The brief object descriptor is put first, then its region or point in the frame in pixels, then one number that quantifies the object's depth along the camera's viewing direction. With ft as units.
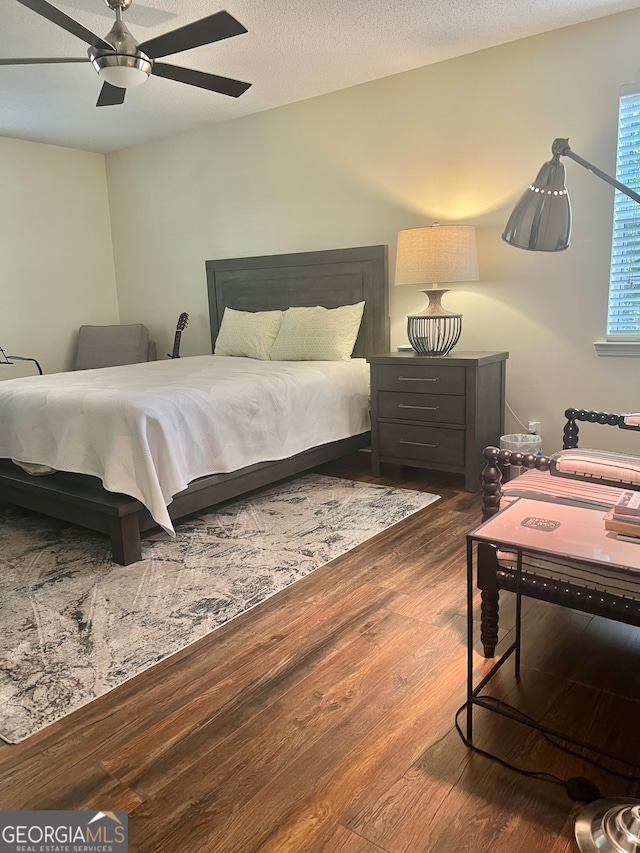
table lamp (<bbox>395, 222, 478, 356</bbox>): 11.03
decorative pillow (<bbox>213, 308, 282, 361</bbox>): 14.20
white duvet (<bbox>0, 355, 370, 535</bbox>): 8.39
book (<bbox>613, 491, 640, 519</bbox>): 4.94
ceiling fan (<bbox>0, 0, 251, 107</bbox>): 7.49
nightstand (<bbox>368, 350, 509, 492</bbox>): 10.84
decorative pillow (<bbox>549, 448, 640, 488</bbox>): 5.41
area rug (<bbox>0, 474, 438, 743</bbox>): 6.03
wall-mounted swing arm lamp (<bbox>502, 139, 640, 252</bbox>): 5.87
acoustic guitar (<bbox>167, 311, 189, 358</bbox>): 17.16
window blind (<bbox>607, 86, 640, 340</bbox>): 10.08
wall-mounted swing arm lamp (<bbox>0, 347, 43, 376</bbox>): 16.74
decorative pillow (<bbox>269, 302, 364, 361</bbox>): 13.12
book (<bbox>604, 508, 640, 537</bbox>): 4.76
